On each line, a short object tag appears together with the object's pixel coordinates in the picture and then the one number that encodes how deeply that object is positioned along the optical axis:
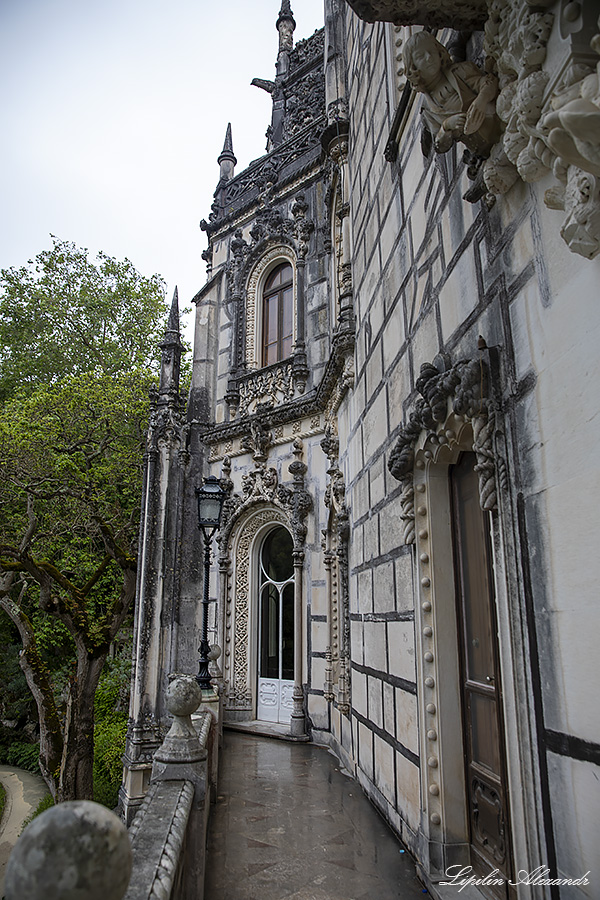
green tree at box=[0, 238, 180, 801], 12.78
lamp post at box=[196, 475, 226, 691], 8.37
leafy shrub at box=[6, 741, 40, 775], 17.62
